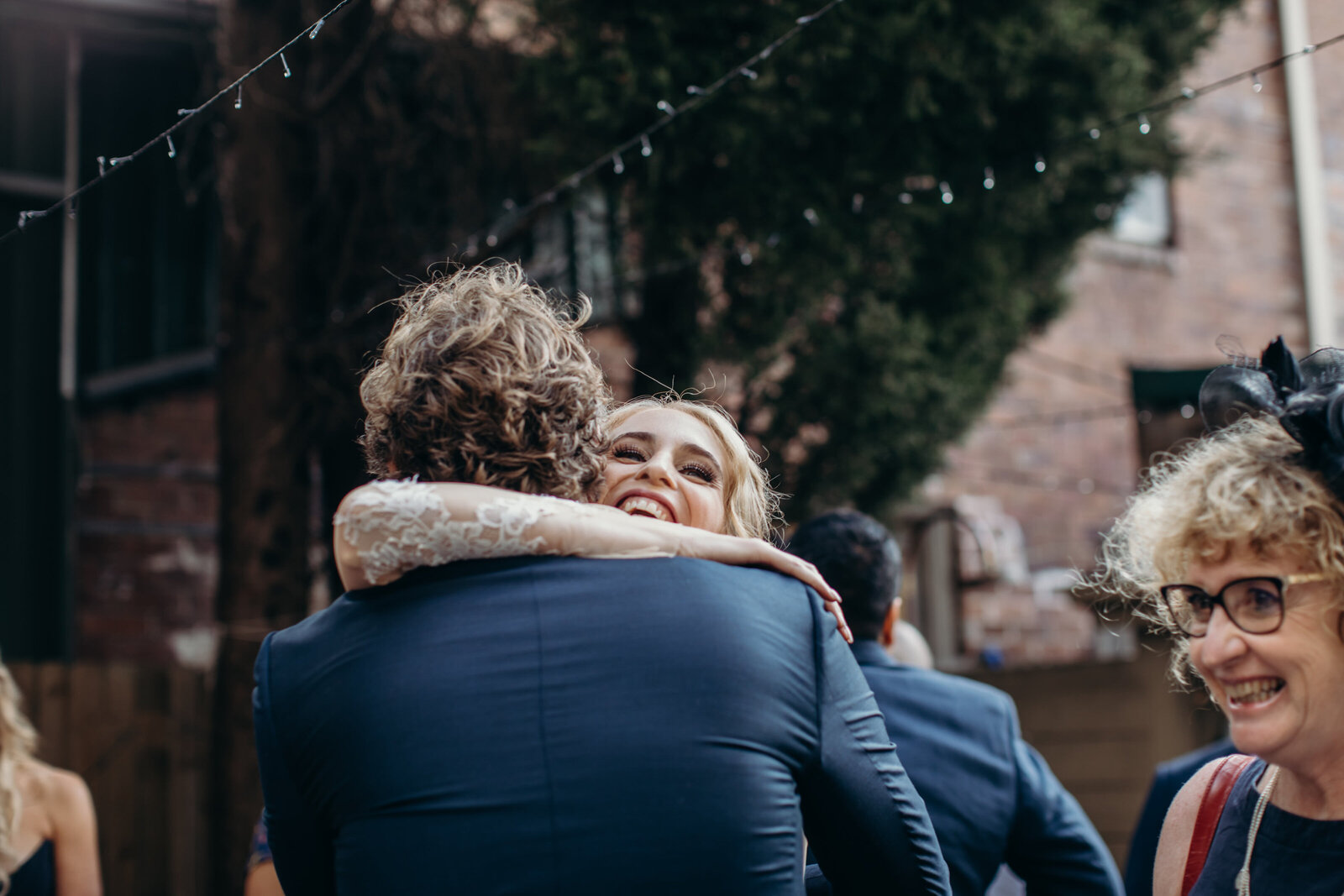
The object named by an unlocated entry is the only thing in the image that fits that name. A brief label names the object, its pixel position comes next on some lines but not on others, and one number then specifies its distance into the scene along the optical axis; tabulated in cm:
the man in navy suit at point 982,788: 253
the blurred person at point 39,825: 301
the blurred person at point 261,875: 270
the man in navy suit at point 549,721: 141
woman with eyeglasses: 154
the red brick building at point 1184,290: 933
